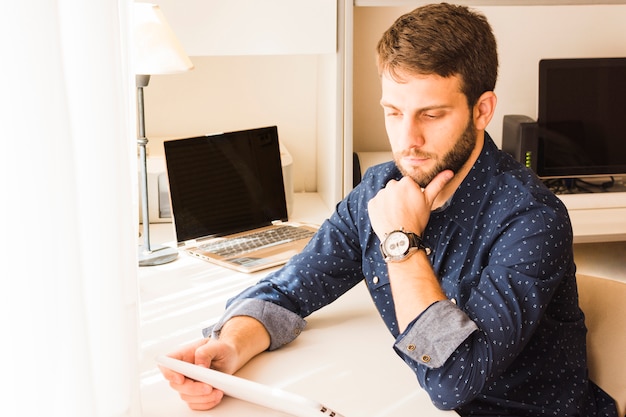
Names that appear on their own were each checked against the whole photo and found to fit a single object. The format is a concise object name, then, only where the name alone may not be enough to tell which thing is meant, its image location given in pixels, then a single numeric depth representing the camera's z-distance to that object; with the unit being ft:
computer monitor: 9.12
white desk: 4.20
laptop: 6.93
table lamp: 6.46
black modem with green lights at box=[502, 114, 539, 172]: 8.94
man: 4.23
